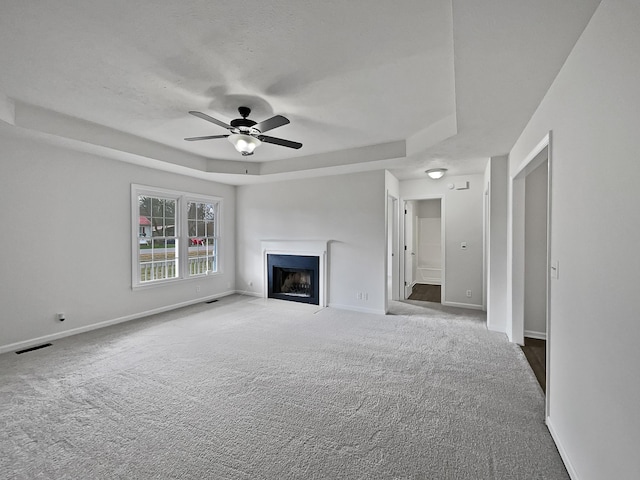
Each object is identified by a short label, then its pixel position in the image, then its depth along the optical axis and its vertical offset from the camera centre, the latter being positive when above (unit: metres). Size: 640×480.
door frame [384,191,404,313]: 5.74 -0.16
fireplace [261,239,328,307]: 5.55 -0.65
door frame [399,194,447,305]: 5.67 +0.09
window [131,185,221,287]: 4.82 +0.05
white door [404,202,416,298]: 6.45 -0.22
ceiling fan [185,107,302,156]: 2.81 +1.12
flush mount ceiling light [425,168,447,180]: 5.02 +1.15
